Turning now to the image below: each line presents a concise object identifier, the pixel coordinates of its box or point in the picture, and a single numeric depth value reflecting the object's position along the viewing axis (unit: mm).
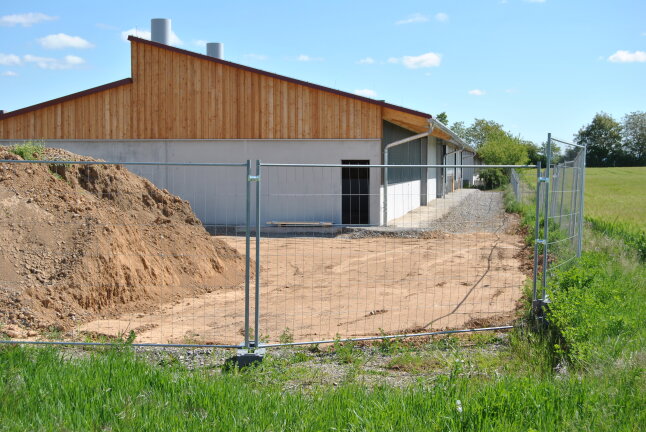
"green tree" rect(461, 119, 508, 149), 99750
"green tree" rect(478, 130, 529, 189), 68500
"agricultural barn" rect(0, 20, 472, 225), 21953
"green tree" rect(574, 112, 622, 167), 100812
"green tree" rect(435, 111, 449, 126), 119875
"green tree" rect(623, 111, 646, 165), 101312
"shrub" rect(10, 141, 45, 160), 12634
